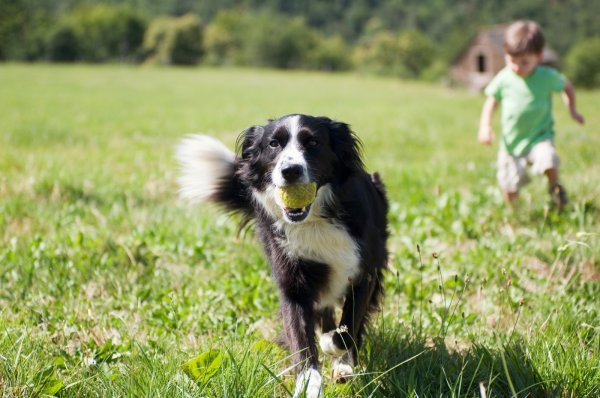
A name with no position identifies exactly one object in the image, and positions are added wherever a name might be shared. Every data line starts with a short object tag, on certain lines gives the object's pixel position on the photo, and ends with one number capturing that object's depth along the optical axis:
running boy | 5.26
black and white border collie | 2.75
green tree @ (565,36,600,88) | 50.62
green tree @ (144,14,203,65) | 88.62
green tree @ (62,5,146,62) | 84.62
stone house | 51.19
